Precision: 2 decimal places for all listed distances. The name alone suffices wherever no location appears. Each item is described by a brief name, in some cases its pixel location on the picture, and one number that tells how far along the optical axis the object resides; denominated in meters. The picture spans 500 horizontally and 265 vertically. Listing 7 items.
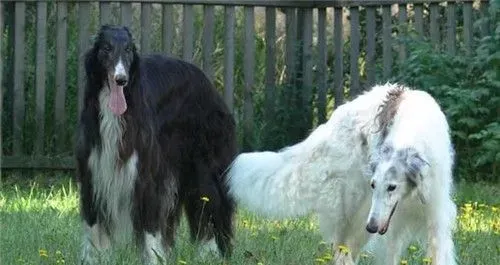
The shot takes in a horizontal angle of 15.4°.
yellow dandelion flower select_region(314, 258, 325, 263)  9.57
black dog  10.54
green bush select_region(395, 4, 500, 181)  15.62
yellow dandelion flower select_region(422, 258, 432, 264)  9.44
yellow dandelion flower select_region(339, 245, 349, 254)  9.63
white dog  9.69
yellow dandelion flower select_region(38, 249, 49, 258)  9.99
